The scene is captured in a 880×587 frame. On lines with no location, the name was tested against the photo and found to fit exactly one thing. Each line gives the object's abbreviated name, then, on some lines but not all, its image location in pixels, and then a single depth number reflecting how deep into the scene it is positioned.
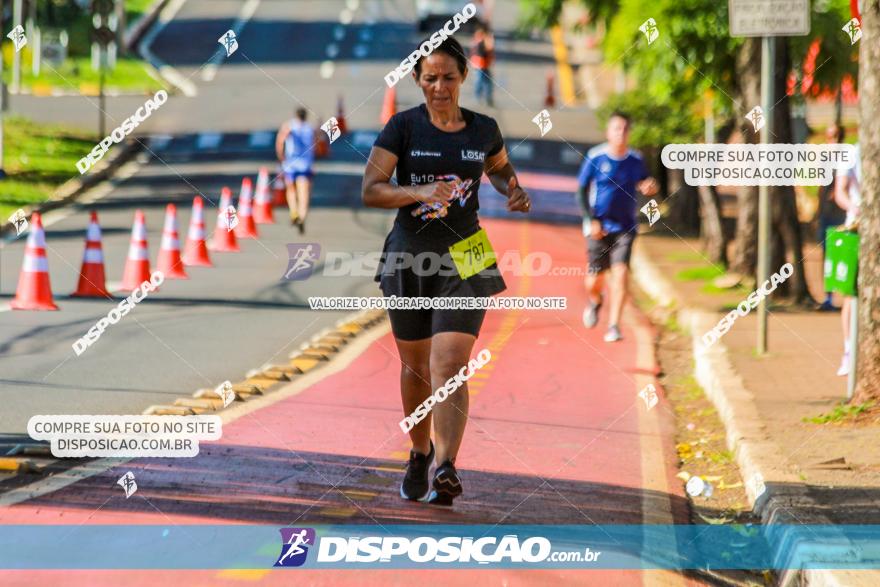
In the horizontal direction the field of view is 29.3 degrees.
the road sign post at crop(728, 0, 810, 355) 12.51
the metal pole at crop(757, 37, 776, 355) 12.67
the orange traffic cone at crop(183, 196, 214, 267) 18.44
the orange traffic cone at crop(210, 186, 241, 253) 19.98
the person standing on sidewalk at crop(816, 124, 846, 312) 16.39
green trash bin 10.78
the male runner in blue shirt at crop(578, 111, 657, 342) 13.34
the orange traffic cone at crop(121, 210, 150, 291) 16.16
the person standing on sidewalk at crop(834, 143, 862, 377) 11.93
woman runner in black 7.43
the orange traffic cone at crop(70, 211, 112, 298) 15.53
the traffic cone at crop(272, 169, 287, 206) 26.31
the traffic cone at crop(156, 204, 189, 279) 17.33
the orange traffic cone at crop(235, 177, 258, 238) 20.65
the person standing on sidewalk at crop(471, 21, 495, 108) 35.78
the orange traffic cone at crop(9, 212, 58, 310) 14.43
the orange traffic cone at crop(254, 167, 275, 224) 23.35
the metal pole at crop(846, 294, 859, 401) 10.48
